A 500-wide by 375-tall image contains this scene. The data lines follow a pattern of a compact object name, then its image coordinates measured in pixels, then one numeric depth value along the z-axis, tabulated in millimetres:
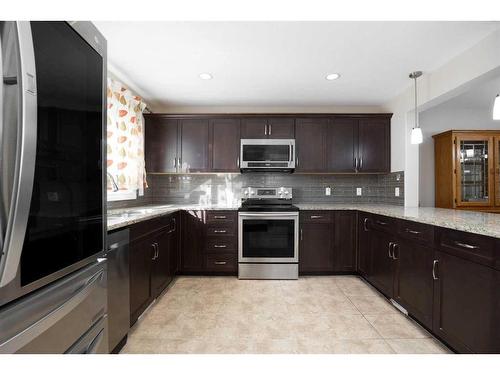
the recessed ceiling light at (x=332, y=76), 2514
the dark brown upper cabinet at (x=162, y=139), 3383
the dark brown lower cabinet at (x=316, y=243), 3031
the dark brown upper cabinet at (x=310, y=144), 3369
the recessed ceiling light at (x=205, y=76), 2516
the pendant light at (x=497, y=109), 1709
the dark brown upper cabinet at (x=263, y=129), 3355
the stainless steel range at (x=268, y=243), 2955
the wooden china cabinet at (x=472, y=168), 3381
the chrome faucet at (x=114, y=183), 2455
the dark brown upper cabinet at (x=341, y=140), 3377
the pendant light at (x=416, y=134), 2475
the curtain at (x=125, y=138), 2463
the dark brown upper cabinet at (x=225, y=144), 3359
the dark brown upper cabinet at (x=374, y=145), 3369
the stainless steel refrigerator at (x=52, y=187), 561
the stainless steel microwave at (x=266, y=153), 3287
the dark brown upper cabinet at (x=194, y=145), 3375
